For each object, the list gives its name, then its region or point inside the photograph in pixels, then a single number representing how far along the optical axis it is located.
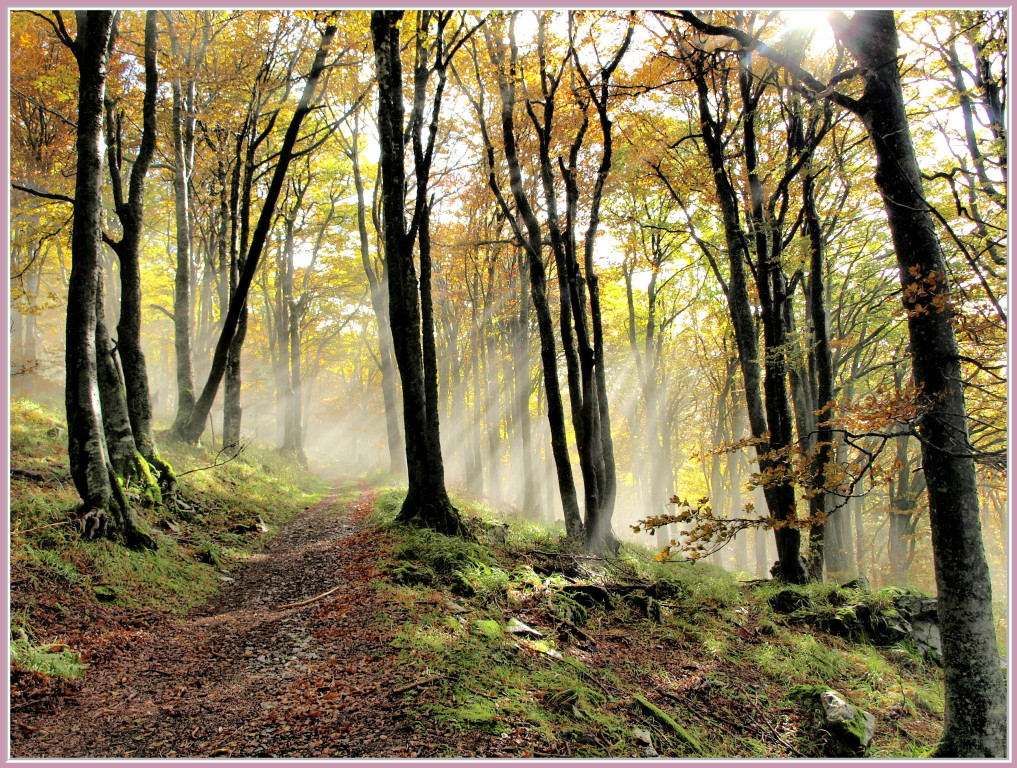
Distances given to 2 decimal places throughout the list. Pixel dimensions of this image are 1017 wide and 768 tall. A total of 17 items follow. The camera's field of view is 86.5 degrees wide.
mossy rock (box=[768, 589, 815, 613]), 8.43
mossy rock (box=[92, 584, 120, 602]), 5.23
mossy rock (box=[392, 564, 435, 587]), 6.27
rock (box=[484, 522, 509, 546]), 8.87
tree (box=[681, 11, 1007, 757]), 3.93
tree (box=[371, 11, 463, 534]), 8.45
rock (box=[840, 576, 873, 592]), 8.96
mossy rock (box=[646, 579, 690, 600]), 8.15
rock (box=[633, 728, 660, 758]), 3.90
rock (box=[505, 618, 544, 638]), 5.41
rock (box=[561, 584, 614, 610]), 7.06
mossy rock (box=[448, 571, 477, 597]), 6.17
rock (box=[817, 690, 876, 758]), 4.67
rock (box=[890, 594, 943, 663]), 7.74
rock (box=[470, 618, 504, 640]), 5.03
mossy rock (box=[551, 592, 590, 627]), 6.35
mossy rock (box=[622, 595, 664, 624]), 7.32
